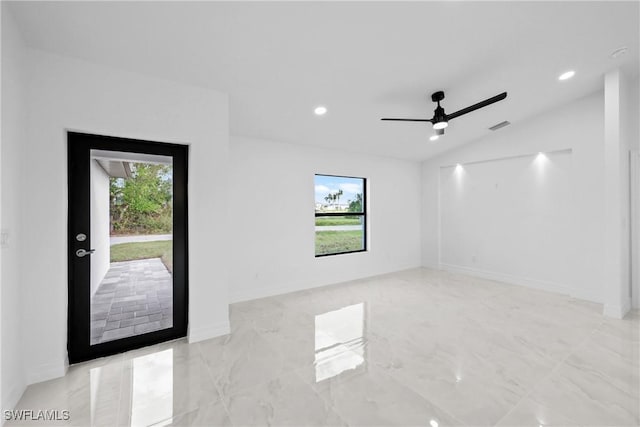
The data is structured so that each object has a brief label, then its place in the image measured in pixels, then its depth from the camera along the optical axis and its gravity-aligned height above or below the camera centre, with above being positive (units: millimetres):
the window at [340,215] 5074 -16
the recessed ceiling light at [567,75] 3416 +1751
